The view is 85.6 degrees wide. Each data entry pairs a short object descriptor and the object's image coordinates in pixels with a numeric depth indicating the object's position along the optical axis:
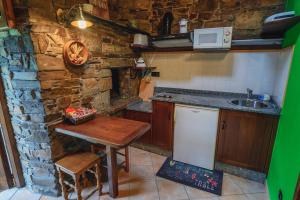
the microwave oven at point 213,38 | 2.14
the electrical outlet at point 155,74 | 3.09
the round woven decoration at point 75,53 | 1.73
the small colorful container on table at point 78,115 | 1.76
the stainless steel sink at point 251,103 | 2.20
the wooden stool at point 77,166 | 1.58
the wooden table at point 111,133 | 1.48
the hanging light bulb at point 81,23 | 1.56
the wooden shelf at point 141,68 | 3.03
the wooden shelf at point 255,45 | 2.14
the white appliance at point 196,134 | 2.17
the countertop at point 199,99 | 1.97
